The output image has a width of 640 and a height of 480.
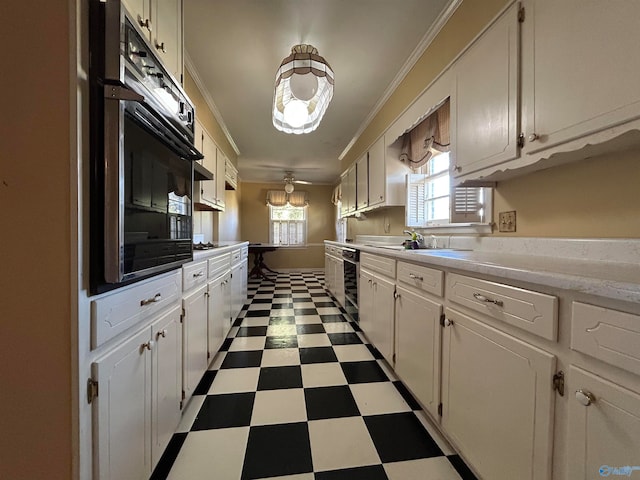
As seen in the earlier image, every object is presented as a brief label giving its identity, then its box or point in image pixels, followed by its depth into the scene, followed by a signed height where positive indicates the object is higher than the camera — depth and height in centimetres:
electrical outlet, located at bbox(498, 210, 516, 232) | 138 +9
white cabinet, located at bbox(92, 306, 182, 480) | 70 -57
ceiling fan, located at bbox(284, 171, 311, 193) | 596 +137
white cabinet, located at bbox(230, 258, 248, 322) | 263 -61
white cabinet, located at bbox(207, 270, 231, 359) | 179 -61
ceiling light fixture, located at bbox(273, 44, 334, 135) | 174 +110
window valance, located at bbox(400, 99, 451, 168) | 197 +88
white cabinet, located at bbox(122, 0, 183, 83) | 103 +99
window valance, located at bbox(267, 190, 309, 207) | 680 +102
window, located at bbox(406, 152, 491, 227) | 163 +30
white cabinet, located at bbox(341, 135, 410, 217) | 270 +70
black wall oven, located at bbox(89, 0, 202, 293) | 68 +27
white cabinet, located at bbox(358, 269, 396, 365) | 178 -60
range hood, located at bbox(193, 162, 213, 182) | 185 +50
